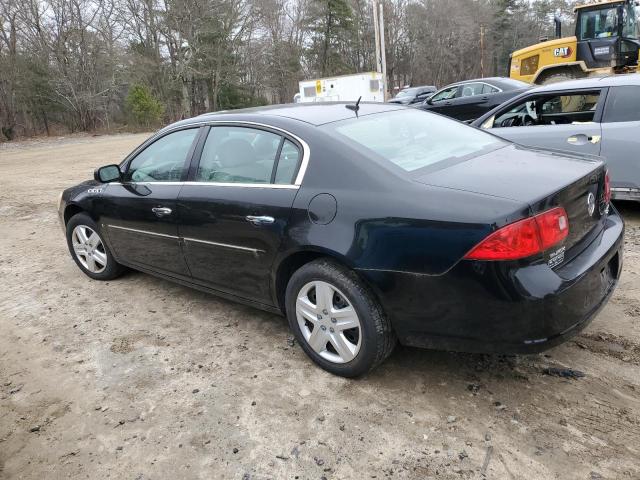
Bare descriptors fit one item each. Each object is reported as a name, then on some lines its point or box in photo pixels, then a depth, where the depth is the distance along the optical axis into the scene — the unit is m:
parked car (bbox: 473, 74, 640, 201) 5.15
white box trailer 27.20
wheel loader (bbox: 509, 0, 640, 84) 13.67
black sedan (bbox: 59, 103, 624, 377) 2.35
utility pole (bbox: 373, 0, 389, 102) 29.16
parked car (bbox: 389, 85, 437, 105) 25.84
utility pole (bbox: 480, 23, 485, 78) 52.66
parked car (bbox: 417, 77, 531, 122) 12.37
